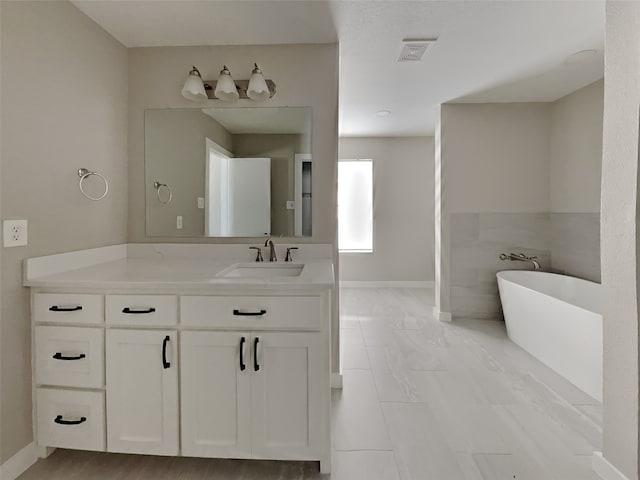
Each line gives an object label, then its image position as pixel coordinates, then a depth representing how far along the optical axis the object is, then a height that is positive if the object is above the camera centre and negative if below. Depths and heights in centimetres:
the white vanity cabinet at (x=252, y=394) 166 -72
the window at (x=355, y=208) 616 +38
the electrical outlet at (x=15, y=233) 164 -1
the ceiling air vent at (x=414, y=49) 255 +129
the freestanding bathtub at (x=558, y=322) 246 -69
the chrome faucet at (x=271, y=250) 245 -13
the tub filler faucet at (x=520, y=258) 409 -29
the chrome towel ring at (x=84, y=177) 209 +30
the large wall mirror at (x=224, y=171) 256 +41
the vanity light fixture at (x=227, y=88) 240 +93
